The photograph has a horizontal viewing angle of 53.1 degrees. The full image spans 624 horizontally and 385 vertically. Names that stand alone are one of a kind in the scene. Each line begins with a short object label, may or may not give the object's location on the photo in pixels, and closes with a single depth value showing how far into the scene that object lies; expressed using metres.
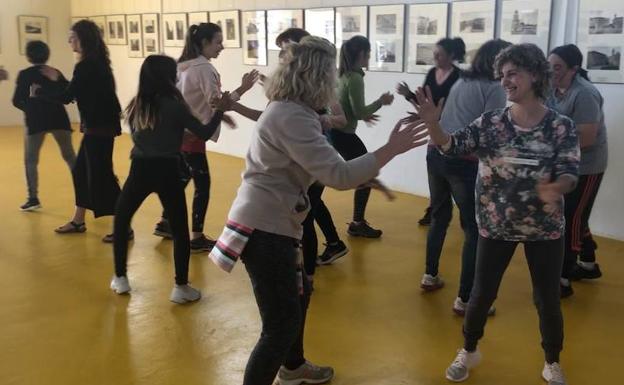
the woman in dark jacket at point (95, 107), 4.43
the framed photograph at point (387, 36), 6.44
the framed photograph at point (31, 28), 11.67
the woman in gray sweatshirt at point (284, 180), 2.05
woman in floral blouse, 2.38
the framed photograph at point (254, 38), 8.16
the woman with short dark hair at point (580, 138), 3.43
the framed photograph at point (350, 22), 6.78
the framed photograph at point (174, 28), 9.41
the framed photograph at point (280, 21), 7.62
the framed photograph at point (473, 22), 5.58
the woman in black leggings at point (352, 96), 4.26
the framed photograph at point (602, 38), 4.65
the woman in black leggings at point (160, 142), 3.38
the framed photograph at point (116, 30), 10.85
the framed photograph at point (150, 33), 10.01
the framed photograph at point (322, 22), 7.14
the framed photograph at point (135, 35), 10.41
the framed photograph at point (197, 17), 9.01
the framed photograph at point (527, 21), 5.14
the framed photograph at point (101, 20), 11.33
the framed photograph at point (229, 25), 8.55
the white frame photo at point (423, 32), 6.02
